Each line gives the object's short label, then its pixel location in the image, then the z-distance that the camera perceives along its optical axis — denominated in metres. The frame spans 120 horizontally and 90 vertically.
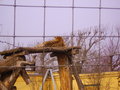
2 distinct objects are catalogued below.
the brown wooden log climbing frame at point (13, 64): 9.93
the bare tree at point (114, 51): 16.25
